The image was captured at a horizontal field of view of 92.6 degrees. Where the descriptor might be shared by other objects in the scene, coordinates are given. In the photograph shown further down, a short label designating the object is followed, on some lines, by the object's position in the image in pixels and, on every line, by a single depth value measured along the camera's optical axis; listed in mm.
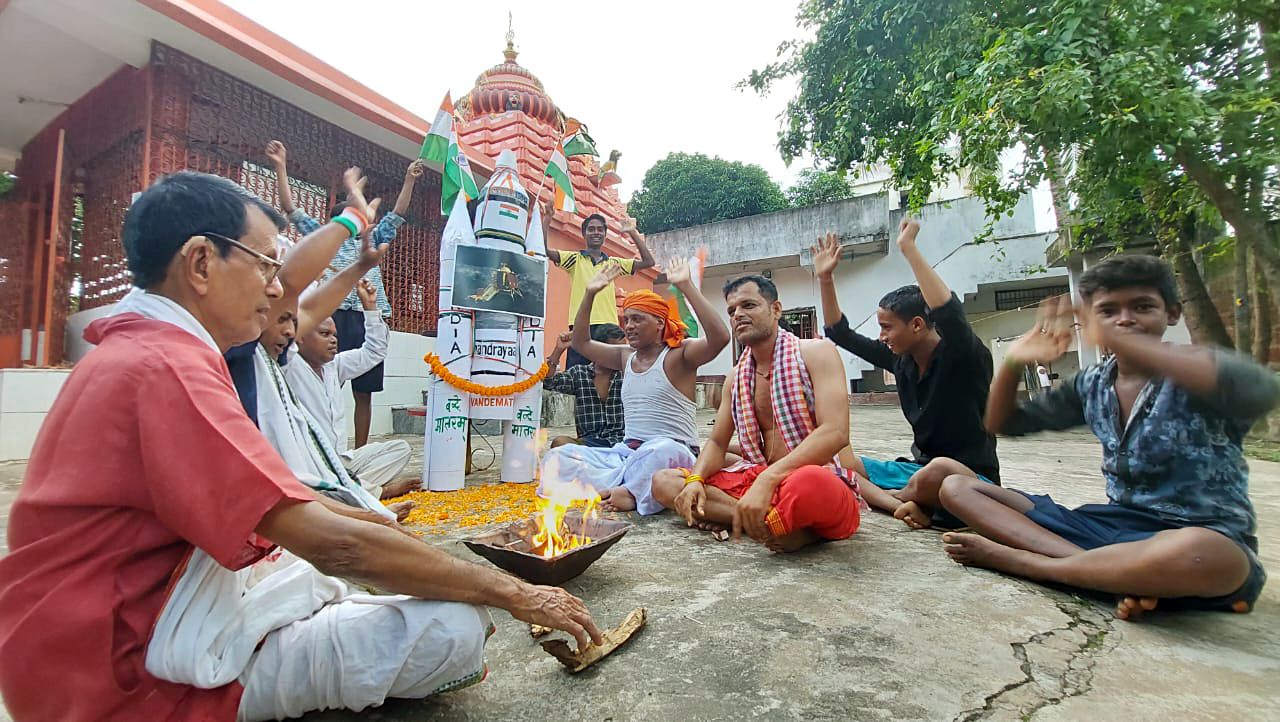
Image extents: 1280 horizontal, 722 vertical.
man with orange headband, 3965
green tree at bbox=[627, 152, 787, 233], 22578
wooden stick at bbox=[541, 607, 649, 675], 1666
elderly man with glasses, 1106
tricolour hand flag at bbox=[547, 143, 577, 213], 5590
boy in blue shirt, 1966
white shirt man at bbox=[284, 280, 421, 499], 3379
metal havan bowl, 2205
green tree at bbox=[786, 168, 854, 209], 24516
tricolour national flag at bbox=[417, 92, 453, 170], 4699
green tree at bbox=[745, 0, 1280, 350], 5250
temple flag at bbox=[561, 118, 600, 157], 5877
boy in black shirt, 3338
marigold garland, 4500
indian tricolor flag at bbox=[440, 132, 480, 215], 4719
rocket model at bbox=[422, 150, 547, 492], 4551
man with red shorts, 2730
